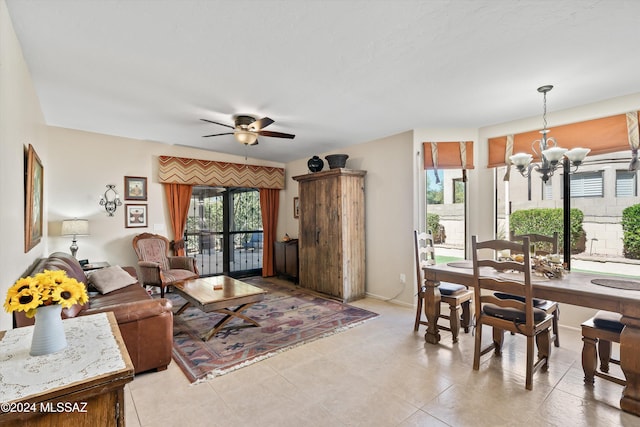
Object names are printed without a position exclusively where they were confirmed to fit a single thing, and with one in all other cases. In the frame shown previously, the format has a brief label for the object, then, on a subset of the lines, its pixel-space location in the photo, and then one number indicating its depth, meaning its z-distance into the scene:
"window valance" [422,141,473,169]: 4.10
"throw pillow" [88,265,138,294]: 3.39
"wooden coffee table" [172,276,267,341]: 3.06
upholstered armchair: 4.23
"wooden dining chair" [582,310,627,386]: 2.19
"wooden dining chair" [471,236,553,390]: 2.27
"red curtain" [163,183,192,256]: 5.13
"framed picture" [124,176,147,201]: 4.79
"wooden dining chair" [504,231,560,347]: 2.70
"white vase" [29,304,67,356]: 1.20
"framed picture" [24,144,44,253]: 2.29
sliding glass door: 5.66
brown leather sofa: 2.36
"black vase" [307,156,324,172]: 5.16
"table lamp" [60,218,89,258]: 4.00
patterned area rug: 2.70
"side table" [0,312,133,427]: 0.96
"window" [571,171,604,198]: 3.34
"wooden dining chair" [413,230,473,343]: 3.05
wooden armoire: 4.50
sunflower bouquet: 1.20
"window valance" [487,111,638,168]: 3.02
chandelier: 2.49
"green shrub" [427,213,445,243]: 4.38
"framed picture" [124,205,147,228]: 4.79
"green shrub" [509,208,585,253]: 3.47
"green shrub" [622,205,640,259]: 3.10
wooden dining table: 1.98
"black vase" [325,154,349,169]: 4.73
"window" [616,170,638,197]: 3.12
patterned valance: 5.06
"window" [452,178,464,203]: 4.25
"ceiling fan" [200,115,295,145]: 3.47
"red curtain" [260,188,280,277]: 6.28
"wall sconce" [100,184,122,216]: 4.59
